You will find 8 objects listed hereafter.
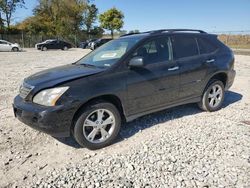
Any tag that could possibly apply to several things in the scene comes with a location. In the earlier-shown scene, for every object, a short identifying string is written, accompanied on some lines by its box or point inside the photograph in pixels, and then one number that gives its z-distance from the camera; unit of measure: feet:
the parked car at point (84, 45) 88.91
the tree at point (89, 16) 111.68
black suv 8.89
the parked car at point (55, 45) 78.11
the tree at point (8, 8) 102.58
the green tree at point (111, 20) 118.76
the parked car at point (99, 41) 73.91
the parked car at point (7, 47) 70.69
